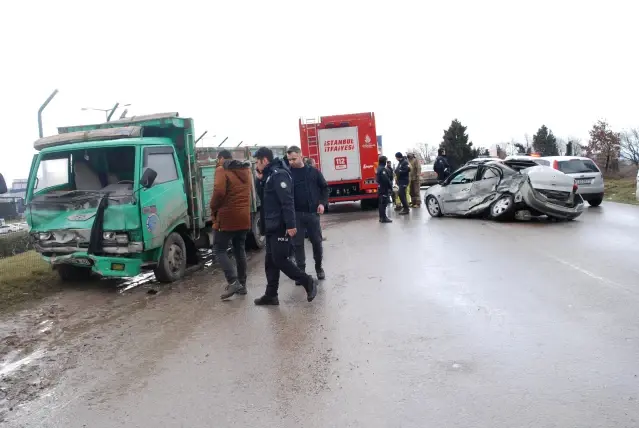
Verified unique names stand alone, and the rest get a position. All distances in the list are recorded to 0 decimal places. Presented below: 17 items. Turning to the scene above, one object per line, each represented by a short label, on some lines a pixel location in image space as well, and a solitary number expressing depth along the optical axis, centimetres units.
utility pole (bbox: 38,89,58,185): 838
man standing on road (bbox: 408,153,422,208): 1633
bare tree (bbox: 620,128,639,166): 4294
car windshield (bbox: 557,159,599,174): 1470
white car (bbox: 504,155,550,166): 1478
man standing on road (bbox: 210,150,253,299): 649
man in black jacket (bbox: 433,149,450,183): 1908
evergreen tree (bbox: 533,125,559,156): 5025
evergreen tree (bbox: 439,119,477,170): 4975
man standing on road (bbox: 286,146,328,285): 695
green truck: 704
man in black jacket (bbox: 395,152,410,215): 1538
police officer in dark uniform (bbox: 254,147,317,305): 598
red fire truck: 1692
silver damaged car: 1129
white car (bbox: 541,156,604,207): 1472
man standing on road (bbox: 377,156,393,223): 1345
